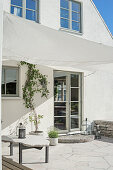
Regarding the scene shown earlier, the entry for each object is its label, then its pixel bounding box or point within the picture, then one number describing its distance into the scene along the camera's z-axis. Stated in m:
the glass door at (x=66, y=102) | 9.88
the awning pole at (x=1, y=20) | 2.35
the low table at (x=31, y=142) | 5.61
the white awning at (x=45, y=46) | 4.02
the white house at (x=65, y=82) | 8.58
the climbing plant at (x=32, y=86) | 8.76
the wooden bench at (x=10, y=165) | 3.69
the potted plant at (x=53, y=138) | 8.38
